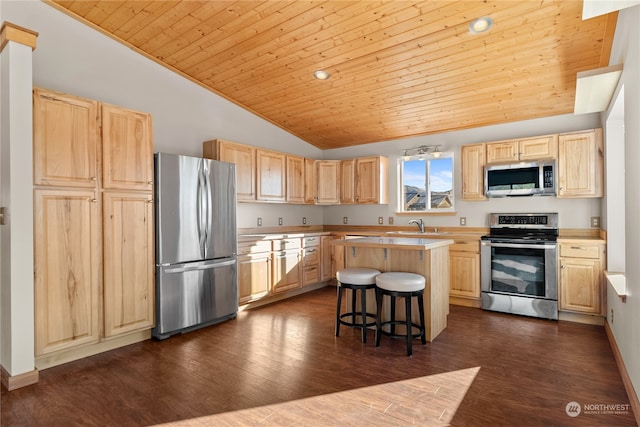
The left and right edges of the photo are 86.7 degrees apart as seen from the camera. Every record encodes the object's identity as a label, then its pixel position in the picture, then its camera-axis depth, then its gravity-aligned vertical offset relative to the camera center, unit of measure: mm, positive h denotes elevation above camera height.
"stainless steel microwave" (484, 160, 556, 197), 4242 +416
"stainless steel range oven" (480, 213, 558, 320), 3992 -686
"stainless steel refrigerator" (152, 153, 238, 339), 3473 -332
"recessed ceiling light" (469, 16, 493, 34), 2930 +1644
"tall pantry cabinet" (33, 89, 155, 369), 2727 -110
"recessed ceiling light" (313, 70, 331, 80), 4023 +1662
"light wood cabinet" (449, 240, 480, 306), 4496 -823
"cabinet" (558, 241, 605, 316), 3727 -761
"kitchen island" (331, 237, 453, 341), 3264 -533
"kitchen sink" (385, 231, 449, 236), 4938 -325
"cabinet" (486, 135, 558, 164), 4207 +800
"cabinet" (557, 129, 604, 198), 3912 +546
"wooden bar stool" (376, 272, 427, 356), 2988 -717
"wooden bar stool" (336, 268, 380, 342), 3254 -691
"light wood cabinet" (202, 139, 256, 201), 4453 +747
